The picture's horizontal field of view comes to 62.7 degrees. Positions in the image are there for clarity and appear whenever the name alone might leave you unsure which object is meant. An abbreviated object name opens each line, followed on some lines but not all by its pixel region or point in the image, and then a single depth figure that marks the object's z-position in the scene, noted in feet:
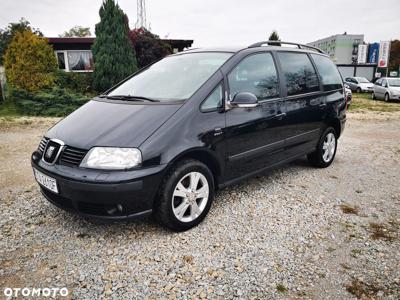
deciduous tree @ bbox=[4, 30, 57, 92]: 39.24
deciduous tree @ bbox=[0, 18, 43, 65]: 144.40
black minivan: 8.86
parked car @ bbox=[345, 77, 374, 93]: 79.38
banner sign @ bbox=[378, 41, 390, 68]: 119.24
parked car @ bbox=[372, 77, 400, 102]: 57.11
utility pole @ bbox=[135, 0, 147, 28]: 80.13
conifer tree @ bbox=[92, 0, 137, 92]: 46.62
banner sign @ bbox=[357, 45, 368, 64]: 161.68
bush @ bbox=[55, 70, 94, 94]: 45.60
